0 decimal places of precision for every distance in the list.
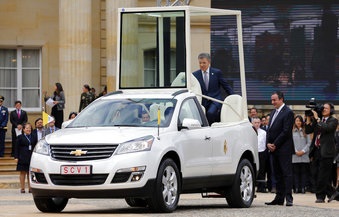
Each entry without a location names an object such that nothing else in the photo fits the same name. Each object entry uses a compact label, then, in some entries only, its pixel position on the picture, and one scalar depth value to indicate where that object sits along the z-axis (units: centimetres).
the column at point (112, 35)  4428
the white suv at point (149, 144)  2055
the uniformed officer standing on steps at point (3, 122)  4144
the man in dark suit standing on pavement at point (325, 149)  2667
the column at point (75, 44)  4400
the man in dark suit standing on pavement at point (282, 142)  2406
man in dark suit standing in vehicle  2445
